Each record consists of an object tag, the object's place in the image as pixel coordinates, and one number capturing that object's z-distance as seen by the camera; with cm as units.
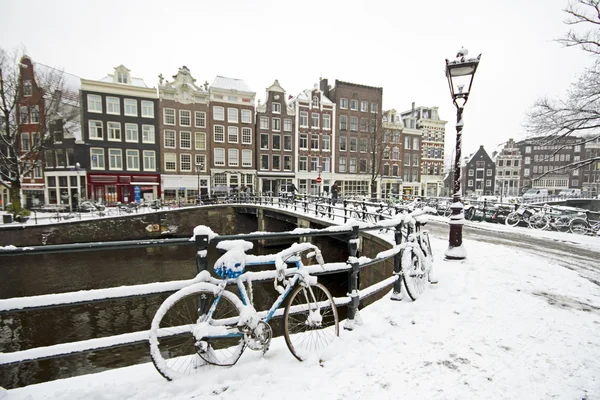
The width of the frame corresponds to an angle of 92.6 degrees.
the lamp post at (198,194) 2964
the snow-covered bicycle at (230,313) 255
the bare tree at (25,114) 2202
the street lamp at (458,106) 600
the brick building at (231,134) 3503
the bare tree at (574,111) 1317
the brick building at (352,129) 4122
